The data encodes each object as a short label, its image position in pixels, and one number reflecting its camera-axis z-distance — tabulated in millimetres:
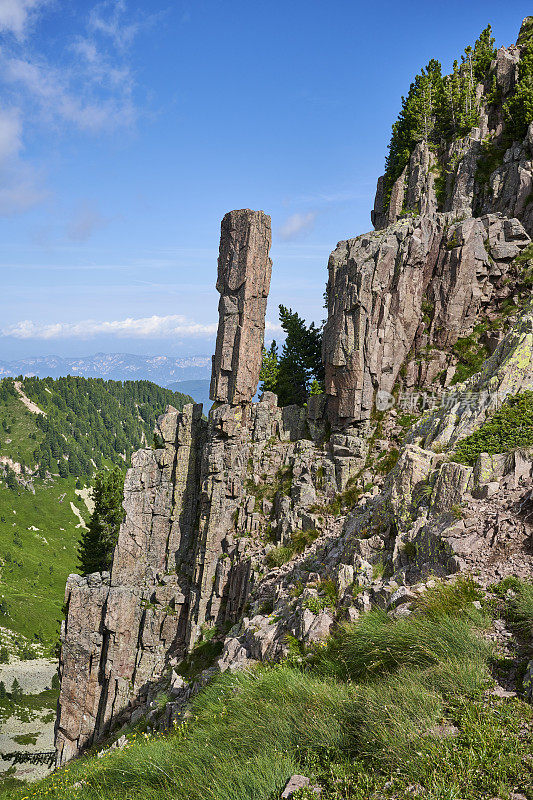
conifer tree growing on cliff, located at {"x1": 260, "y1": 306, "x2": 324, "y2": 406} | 45406
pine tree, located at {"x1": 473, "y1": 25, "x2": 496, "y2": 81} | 62531
